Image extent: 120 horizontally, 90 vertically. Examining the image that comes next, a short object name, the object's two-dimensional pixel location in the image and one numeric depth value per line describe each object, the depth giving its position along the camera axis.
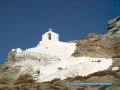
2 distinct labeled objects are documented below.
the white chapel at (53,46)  74.12
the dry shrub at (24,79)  59.76
